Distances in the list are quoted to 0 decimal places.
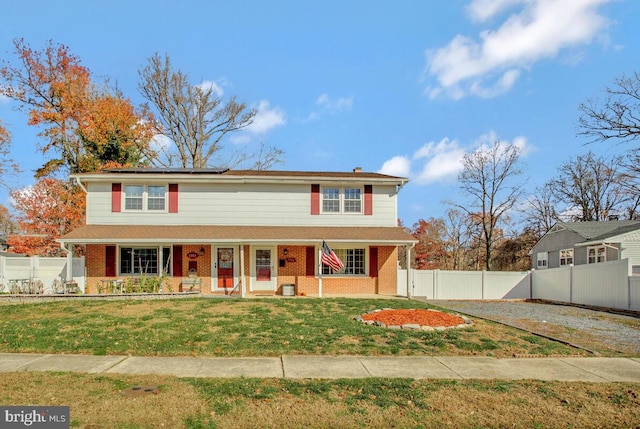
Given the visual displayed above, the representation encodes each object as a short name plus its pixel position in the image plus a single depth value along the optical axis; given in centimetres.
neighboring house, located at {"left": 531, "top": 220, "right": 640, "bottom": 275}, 2269
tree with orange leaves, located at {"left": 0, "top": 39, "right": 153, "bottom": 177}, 2780
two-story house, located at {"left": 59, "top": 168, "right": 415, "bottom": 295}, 1884
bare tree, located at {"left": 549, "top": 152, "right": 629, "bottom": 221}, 3851
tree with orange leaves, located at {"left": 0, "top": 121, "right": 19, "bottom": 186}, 2855
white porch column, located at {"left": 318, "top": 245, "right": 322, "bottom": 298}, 1792
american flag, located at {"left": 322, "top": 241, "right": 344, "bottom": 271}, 1678
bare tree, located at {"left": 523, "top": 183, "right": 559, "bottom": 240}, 4094
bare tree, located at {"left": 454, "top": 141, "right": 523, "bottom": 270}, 3356
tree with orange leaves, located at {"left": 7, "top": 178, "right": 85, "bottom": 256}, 2867
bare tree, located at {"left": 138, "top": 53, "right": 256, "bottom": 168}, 3309
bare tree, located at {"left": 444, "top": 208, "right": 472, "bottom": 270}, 4347
